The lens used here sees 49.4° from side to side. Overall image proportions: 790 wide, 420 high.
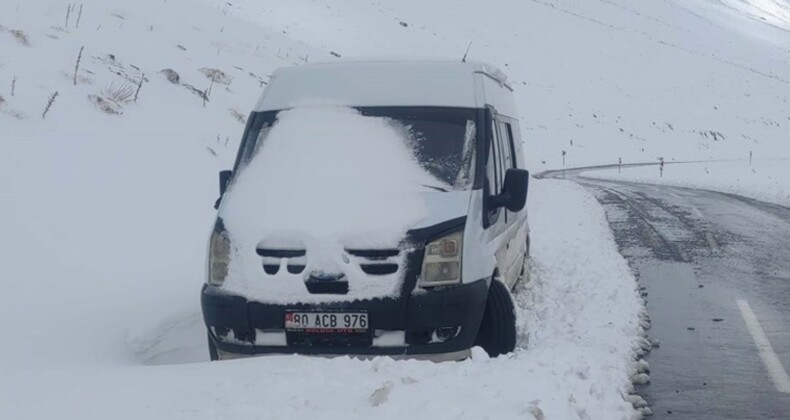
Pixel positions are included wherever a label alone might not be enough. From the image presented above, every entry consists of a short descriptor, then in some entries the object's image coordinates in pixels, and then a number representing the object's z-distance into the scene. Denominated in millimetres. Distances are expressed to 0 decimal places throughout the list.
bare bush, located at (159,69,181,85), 15414
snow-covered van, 5809
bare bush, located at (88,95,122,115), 12445
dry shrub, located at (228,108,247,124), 15602
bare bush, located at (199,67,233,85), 17188
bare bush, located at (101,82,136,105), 12925
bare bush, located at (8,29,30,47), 13196
